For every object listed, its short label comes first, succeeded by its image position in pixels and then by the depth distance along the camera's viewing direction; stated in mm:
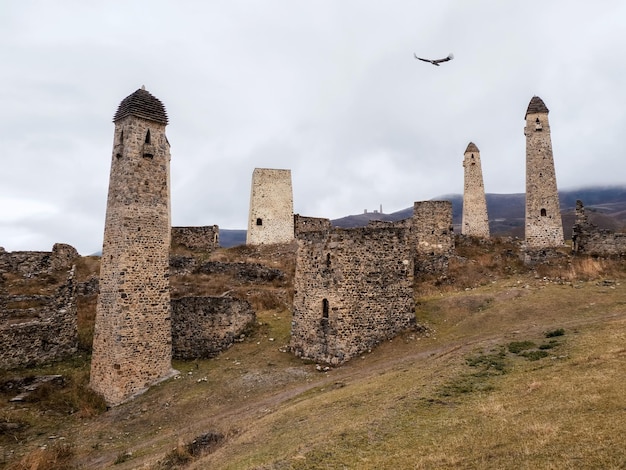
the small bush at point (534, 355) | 13914
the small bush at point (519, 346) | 15147
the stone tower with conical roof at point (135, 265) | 19234
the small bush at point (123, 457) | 13316
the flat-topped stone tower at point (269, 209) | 37656
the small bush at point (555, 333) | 16203
